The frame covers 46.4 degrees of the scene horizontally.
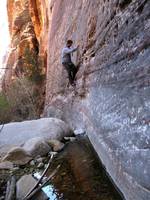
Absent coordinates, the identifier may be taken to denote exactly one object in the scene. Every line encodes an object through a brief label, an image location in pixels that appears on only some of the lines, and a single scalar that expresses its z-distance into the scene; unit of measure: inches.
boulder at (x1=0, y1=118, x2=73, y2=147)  227.8
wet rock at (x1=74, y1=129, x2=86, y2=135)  219.6
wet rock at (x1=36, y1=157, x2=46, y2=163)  176.2
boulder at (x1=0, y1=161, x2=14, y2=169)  169.1
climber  240.7
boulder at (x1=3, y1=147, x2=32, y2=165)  176.7
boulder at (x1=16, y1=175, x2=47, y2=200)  112.1
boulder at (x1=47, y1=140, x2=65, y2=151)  201.3
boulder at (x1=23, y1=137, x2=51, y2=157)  189.2
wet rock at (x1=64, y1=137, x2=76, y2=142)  226.8
